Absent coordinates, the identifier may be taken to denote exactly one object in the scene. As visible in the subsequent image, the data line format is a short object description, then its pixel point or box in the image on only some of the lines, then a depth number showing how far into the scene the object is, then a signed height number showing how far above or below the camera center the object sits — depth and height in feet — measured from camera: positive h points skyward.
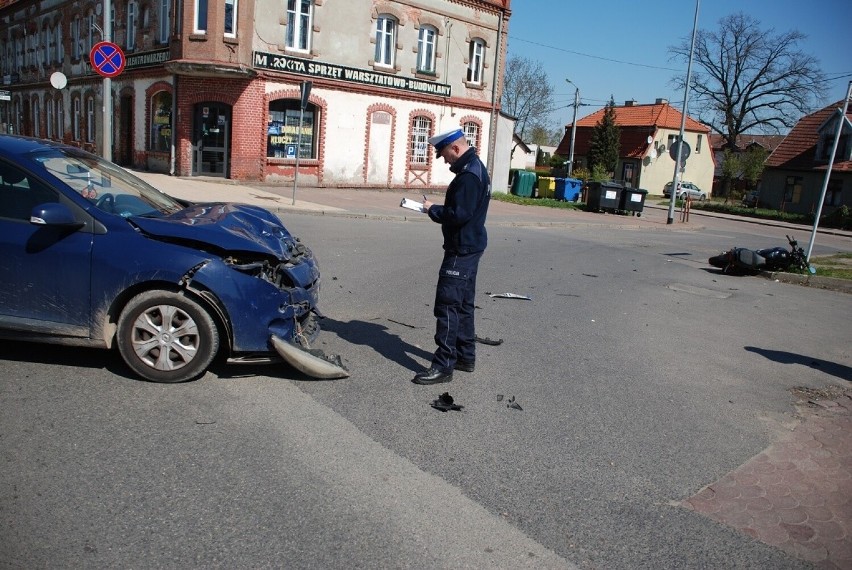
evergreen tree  178.81 +11.14
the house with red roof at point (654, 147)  190.29 +12.20
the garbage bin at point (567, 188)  110.83 -0.78
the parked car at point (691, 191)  178.50 +0.52
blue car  15.94 -3.01
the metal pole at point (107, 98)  48.29 +3.42
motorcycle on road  43.39 -3.81
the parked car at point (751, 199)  166.79 -0.31
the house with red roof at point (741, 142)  222.89 +22.86
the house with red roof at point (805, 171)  139.54 +6.37
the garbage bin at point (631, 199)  95.40 -1.46
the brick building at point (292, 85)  79.46 +9.57
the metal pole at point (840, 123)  42.75 +5.06
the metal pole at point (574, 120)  154.74 +15.07
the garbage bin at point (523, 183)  115.55 -0.55
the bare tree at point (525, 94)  239.91 +29.51
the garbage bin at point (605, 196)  94.83 -1.31
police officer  17.40 -1.63
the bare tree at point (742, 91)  201.16 +31.38
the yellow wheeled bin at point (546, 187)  114.42 -0.79
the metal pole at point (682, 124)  80.12 +8.42
